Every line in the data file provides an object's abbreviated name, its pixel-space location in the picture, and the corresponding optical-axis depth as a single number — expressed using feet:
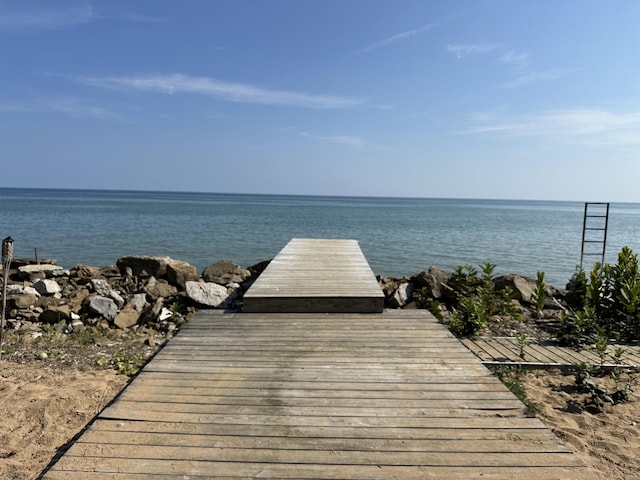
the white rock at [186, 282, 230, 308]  26.25
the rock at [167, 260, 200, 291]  32.07
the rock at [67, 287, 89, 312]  25.71
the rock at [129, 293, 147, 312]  26.51
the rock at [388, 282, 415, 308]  28.94
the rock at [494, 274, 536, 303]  29.55
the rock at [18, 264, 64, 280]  34.76
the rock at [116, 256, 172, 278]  35.14
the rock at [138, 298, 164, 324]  24.75
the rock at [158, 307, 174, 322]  24.63
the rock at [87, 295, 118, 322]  24.79
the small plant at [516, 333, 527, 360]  17.93
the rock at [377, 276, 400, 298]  30.85
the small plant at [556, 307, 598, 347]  19.85
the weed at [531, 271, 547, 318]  26.03
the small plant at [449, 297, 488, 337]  21.08
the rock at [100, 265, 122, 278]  36.60
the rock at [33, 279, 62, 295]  28.55
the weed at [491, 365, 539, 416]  13.84
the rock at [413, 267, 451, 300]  29.01
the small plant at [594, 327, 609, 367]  16.72
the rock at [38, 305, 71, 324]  24.32
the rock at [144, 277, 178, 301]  28.84
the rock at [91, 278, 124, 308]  26.94
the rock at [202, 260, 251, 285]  34.71
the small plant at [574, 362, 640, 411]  14.02
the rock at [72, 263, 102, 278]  35.37
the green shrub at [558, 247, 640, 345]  20.45
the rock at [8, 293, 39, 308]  25.21
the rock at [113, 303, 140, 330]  23.89
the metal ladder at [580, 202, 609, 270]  85.77
